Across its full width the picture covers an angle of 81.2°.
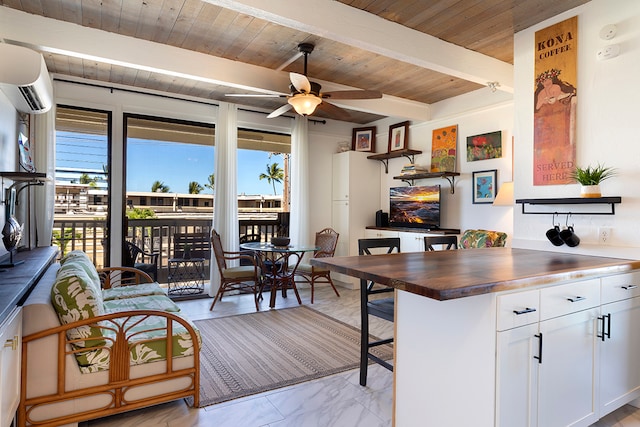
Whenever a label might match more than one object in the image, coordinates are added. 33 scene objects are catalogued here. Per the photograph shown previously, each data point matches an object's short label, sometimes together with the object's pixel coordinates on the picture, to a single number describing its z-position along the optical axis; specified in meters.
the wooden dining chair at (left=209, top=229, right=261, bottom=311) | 4.50
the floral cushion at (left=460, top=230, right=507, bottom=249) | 4.04
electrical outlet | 2.52
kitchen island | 1.53
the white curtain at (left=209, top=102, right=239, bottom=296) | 5.04
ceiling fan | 3.36
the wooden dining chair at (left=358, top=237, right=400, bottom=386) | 2.46
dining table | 4.47
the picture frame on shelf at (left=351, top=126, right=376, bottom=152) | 6.20
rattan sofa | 1.91
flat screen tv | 5.07
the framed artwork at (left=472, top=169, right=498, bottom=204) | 4.52
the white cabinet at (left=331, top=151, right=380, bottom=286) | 5.84
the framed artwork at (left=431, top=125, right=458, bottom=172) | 5.03
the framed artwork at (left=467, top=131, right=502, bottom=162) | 4.50
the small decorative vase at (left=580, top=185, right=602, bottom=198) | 2.48
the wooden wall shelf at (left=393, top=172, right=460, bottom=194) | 4.89
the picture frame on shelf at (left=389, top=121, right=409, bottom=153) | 5.64
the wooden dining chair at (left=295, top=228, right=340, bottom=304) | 5.02
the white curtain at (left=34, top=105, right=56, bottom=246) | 3.94
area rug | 2.60
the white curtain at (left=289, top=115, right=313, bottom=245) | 5.69
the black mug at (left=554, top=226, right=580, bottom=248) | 2.59
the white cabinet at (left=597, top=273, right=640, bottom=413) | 2.00
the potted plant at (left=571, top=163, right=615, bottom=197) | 2.49
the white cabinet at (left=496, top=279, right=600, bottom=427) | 1.54
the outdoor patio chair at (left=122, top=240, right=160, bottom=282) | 4.68
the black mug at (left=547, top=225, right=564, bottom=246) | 2.66
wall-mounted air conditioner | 2.62
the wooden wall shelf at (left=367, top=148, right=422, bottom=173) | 5.40
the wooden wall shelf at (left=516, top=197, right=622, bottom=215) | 2.42
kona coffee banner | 2.73
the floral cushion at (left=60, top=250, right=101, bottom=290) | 2.57
